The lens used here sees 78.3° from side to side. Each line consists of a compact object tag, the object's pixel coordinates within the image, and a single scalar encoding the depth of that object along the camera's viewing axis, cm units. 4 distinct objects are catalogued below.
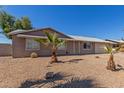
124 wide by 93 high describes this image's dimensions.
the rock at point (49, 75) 433
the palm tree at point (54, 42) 639
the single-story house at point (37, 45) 849
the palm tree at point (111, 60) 503
